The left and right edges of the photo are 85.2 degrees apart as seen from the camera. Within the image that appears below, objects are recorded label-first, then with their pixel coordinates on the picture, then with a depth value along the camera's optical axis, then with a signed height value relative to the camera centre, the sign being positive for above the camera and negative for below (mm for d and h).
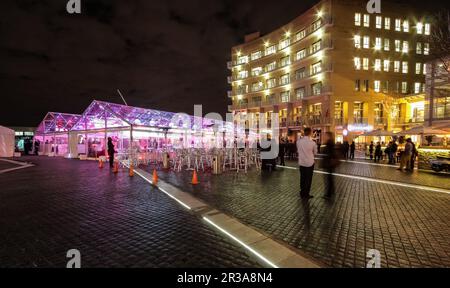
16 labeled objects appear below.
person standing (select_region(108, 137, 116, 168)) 15025 -908
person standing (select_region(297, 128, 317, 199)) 7043 -602
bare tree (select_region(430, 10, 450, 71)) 16906 +7329
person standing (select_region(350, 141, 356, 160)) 23870 -1052
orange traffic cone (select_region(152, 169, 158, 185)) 9567 -1676
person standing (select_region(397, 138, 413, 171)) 14422 -936
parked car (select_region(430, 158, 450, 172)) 13758 -1427
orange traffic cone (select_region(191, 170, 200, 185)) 9473 -1695
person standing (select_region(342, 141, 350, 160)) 22294 -954
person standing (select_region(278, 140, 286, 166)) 16734 -949
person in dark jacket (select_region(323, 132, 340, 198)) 7410 -665
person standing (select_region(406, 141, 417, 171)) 15223 -1355
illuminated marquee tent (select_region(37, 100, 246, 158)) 19578 +621
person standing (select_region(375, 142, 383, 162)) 20675 -1027
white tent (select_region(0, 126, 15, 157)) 26766 -717
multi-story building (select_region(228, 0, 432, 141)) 35562 +11010
